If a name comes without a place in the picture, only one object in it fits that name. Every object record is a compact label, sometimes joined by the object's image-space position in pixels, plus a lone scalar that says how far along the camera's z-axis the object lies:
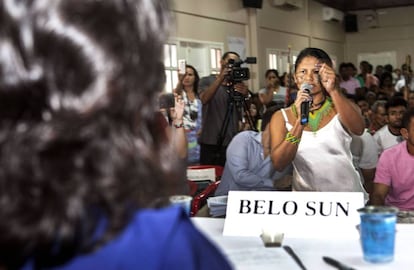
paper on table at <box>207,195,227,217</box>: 2.10
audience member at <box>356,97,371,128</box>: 5.42
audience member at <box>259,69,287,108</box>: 7.08
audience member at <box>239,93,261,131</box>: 4.24
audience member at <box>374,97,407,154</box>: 4.05
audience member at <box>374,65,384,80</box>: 10.27
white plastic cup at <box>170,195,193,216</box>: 1.59
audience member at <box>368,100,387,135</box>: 5.07
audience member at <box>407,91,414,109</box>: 5.15
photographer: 4.45
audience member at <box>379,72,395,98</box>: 8.29
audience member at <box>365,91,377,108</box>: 6.72
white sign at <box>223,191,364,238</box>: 1.74
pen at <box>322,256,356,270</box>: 1.41
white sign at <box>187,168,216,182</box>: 3.17
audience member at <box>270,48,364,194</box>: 2.33
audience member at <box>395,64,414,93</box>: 7.69
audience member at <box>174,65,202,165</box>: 4.41
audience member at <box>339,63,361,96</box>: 8.73
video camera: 4.03
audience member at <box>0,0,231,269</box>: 0.60
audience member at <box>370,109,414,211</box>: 2.75
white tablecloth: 1.46
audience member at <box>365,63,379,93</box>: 8.44
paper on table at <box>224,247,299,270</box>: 1.46
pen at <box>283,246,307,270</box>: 1.46
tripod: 4.21
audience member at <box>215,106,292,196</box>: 2.70
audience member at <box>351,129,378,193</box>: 3.30
